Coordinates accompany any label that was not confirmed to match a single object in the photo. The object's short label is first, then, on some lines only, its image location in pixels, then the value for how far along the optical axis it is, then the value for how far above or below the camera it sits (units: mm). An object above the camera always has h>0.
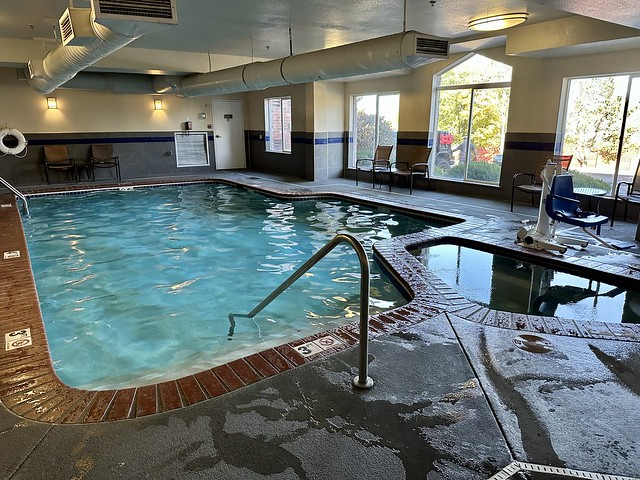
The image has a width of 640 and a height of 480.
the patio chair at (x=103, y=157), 10250 -490
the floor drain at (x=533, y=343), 2430 -1160
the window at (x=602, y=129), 5949 +37
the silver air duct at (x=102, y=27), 3096 +854
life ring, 8453 -66
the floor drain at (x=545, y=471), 1546 -1175
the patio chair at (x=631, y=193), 5281 -746
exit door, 11953 +17
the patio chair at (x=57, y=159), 9742 -502
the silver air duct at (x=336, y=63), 4531 +869
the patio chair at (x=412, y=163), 8226 -556
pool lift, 4432 -1024
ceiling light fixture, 4875 +1217
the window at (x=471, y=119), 7406 +238
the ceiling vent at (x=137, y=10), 3070 +858
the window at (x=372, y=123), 9473 +228
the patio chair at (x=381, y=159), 8742 -524
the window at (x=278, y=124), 11305 +264
